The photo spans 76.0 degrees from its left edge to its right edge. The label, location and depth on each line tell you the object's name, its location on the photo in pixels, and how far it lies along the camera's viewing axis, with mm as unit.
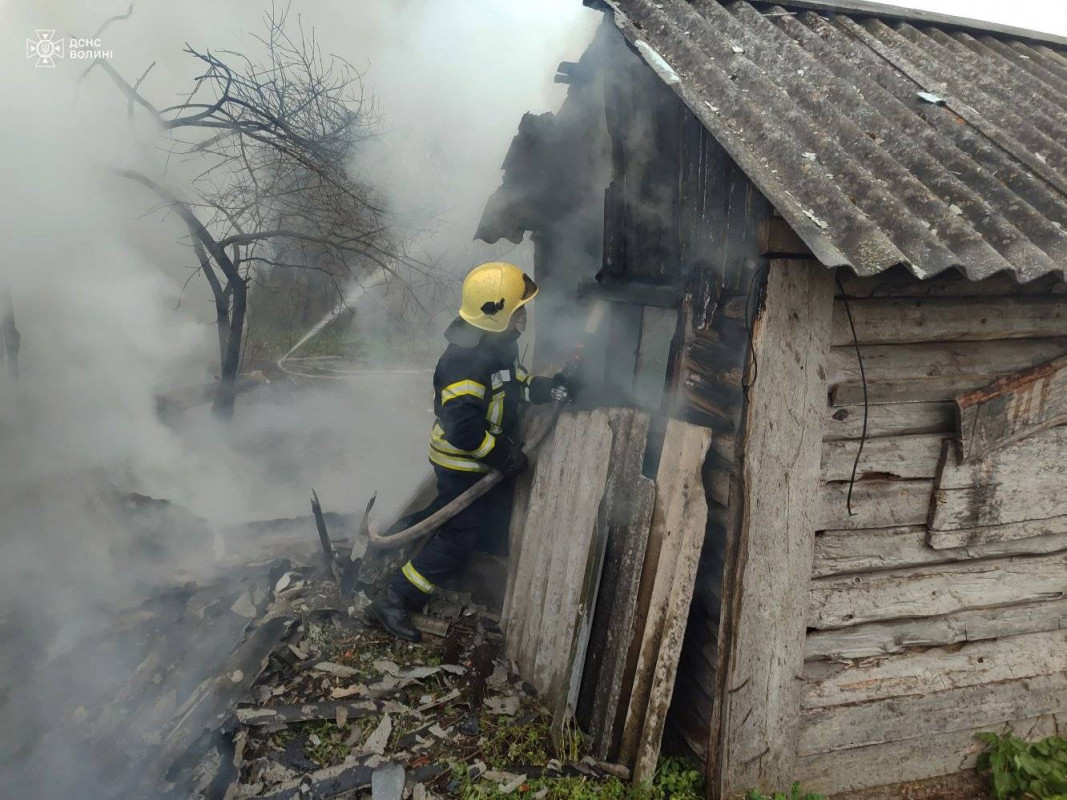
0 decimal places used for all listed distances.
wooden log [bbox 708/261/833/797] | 2998
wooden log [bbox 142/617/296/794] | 3594
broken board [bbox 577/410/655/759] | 3543
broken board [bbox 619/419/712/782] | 3389
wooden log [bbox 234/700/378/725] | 3773
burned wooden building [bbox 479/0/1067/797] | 2980
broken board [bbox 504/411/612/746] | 3805
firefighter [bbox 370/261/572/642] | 4301
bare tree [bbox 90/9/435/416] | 7633
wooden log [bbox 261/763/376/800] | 3357
